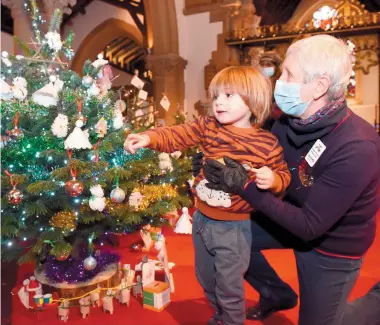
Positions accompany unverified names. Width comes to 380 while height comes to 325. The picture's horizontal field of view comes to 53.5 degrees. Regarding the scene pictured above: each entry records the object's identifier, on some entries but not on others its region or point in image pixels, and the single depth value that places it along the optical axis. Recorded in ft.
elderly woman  3.93
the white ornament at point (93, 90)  6.78
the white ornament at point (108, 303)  6.73
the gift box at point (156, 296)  6.77
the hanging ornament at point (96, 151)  6.54
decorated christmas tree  6.15
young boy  4.79
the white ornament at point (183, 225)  7.72
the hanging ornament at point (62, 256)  6.24
